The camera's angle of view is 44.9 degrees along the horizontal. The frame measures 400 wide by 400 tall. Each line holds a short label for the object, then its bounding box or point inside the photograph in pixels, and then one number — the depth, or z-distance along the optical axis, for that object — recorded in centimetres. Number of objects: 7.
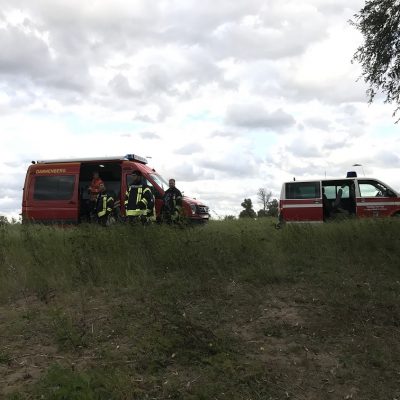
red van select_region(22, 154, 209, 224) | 1420
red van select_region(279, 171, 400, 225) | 1483
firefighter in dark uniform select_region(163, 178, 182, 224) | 1131
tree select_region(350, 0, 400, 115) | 1030
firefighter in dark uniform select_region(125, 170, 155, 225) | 1039
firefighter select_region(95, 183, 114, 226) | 1188
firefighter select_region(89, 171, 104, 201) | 1384
